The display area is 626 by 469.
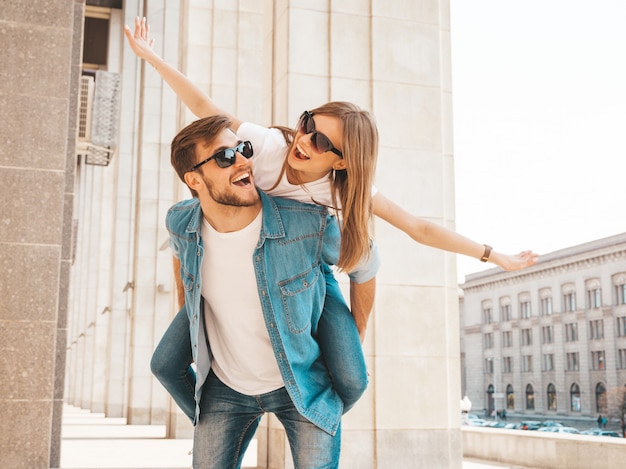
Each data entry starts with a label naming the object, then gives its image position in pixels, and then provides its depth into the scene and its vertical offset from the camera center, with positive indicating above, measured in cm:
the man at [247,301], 281 +21
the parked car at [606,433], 6756 -701
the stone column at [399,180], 859 +204
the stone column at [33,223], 703 +123
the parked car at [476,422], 6051 -489
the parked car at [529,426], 6466 -563
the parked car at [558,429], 5506 -497
